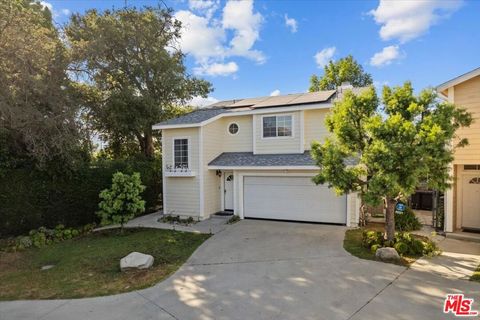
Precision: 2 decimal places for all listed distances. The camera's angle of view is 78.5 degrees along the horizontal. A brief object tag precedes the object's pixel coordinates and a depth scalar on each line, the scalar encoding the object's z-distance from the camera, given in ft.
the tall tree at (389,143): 22.86
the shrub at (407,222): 34.91
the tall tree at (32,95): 31.24
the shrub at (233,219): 40.84
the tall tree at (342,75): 96.02
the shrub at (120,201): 36.55
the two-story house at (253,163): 39.27
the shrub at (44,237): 34.09
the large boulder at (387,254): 24.49
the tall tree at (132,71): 56.49
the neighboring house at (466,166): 31.19
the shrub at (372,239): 27.68
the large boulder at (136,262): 24.72
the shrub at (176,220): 41.42
